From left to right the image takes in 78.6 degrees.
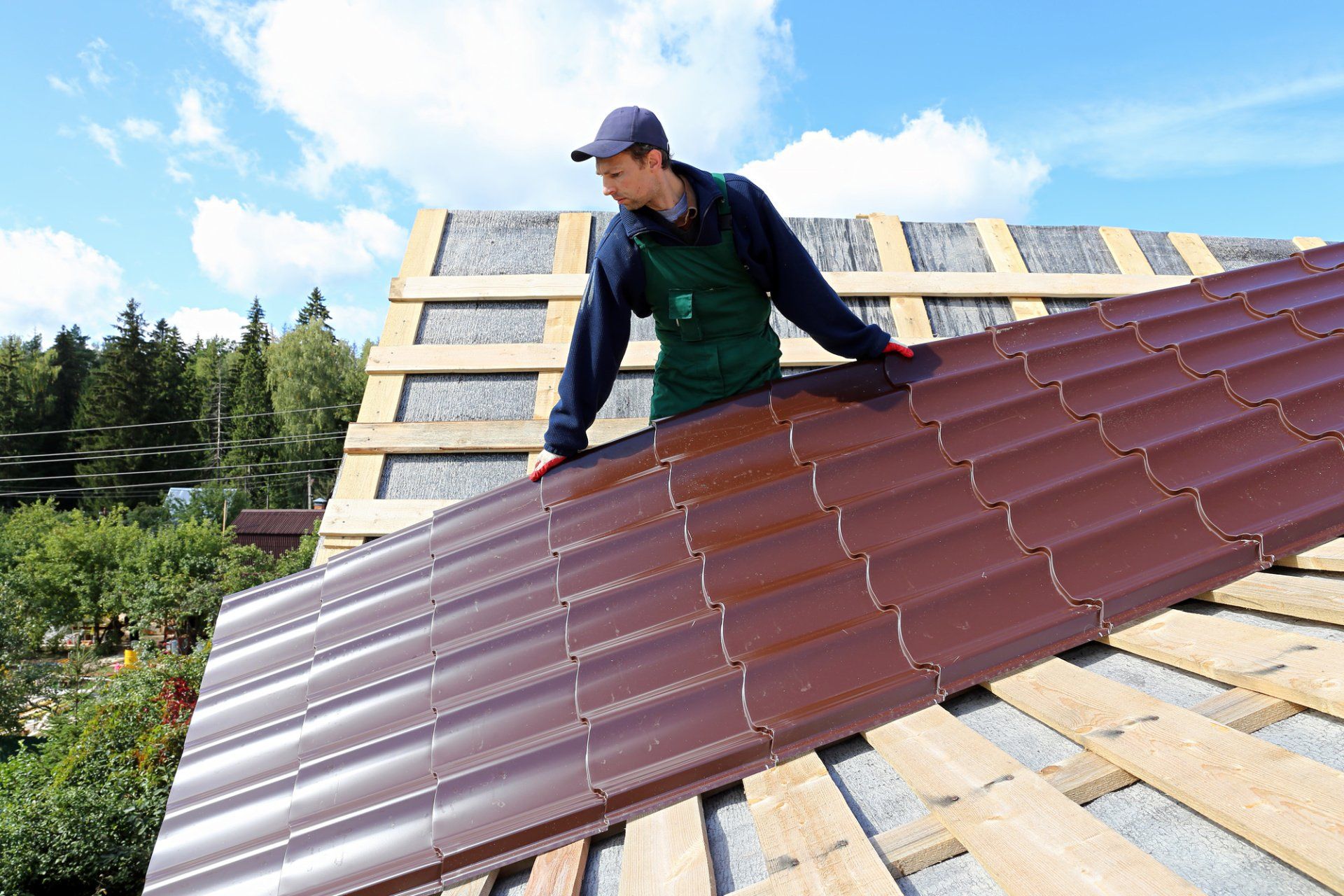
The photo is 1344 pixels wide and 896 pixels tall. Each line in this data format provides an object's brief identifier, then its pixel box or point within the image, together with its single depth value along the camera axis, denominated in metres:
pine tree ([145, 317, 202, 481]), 60.09
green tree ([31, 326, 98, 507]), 59.59
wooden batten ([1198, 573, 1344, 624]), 1.80
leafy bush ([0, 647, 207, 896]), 13.28
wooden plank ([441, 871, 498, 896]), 1.79
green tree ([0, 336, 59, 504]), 58.66
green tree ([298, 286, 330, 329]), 74.88
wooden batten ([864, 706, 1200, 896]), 1.18
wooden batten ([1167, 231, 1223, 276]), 5.82
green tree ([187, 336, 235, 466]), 62.97
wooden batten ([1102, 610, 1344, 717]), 1.52
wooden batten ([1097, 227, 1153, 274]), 5.76
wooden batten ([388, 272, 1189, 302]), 5.32
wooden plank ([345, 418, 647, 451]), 4.81
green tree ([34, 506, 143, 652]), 37.44
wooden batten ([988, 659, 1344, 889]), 1.17
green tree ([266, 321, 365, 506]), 55.53
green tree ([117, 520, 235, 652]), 35.28
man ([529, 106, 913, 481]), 3.02
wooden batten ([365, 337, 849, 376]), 5.05
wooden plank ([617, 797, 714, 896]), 1.48
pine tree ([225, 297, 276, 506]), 60.31
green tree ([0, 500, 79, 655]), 32.94
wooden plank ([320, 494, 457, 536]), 4.63
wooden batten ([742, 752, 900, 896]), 1.33
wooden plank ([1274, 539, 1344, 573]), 1.98
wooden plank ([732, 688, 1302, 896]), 1.37
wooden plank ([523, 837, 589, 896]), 1.66
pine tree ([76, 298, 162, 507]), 57.28
